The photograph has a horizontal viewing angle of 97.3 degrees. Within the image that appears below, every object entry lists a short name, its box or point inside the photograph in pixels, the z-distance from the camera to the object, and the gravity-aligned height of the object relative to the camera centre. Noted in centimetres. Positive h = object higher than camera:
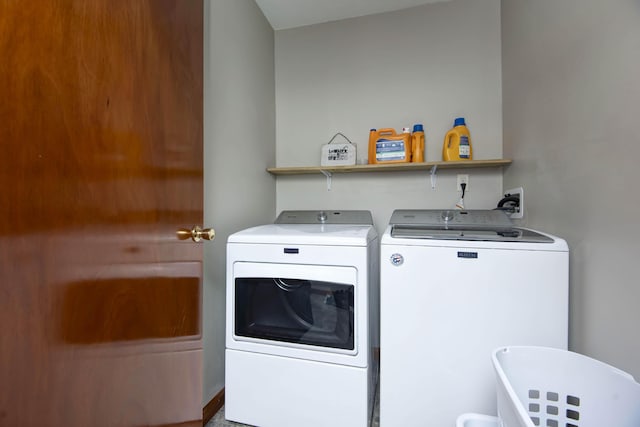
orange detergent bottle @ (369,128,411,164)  202 +47
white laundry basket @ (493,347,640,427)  78 -55
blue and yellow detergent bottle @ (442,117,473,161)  192 +48
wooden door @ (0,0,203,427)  50 +0
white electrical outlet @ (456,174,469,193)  204 +24
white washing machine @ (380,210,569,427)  115 -43
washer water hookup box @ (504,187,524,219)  162 +7
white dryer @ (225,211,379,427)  134 -59
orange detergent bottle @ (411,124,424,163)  201 +49
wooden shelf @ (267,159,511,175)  183 +33
